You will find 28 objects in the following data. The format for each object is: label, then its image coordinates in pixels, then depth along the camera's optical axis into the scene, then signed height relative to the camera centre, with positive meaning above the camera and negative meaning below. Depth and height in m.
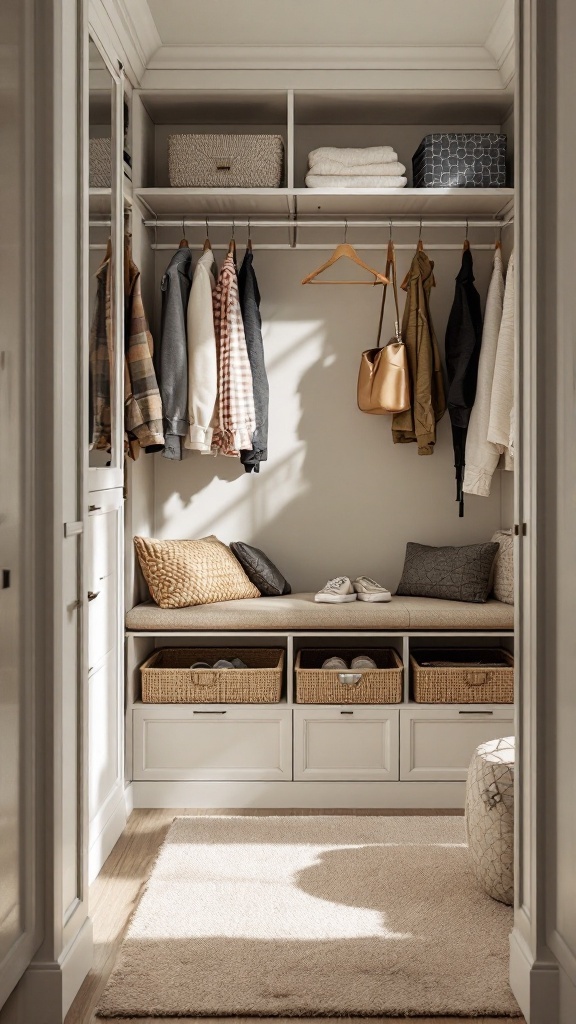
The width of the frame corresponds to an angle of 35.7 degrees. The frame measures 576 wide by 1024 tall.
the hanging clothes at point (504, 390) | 3.50 +0.44
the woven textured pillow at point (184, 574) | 3.41 -0.28
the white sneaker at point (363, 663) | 3.41 -0.61
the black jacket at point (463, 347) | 3.62 +0.63
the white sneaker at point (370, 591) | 3.51 -0.35
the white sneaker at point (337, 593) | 3.47 -0.35
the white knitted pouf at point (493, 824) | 2.44 -0.89
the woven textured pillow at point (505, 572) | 3.53 -0.28
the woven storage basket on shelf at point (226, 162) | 3.47 +1.33
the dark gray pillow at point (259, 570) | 3.67 -0.28
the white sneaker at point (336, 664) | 3.42 -0.62
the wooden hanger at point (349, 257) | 3.60 +0.99
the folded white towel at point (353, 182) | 3.49 +1.25
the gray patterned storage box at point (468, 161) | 3.51 +1.35
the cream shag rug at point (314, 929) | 2.01 -1.11
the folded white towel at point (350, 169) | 3.49 +1.31
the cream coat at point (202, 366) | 3.51 +0.54
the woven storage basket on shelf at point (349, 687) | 3.31 -0.68
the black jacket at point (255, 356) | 3.64 +0.60
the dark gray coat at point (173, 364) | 3.50 +0.55
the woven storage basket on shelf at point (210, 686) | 3.32 -0.68
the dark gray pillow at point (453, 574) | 3.56 -0.29
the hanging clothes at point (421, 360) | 3.65 +0.59
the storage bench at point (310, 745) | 3.31 -0.90
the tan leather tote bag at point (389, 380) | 3.61 +0.50
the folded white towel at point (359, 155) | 3.49 +1.36
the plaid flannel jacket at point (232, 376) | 3.51 +0.50
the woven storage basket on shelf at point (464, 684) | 3.31 -0.67
